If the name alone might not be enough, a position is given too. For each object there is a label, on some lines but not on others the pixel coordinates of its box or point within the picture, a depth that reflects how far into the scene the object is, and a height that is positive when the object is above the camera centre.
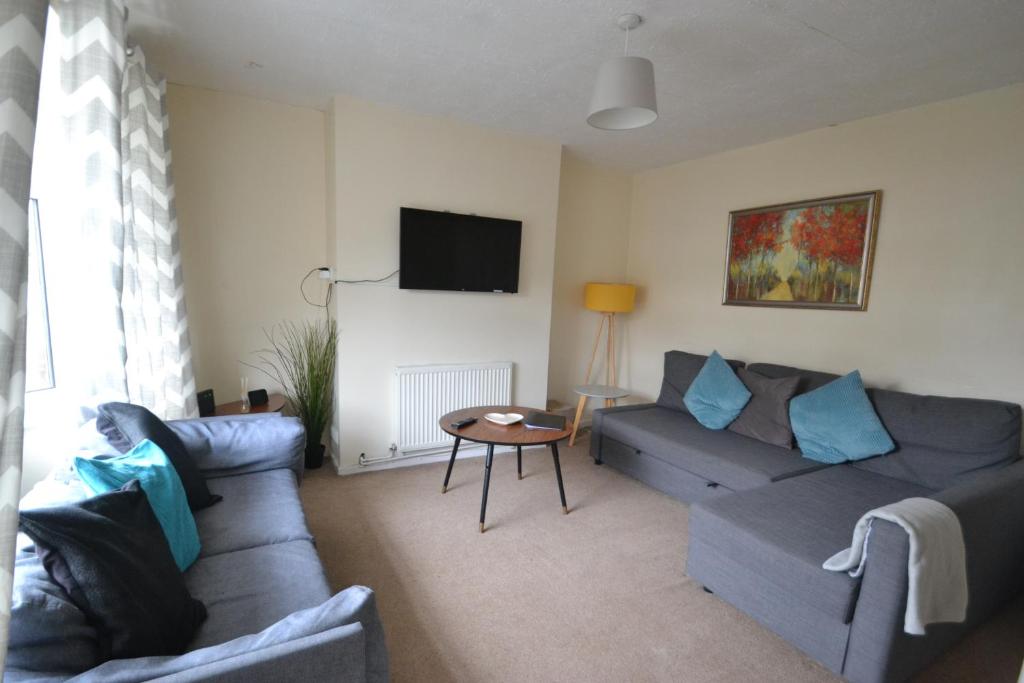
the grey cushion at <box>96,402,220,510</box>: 1.78 -0.62
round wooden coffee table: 2.57 -0.82
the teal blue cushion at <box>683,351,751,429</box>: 3.23 -0.68
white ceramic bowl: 2.88 -0.80
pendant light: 1.86 +0.89
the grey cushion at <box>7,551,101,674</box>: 0.88 -0.72
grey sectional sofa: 1.61 -0.96
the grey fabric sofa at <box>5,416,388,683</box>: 0.91 -0.90
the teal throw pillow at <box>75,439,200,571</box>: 1.40 -0.68
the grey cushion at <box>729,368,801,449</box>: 2.94 -0.73
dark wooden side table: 2.97 -0.82
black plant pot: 3.37 -1.25
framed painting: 2.98 +0.38
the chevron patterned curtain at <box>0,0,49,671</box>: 0.71 +0.10
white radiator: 3.42 -0.81
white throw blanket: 1.50 -0.87
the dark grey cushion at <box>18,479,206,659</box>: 1.01 -0.70
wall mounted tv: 3.29 +0.32
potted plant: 3.26 -0.60
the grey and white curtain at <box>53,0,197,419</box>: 1.79 +0.31
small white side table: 3.86 -0.81
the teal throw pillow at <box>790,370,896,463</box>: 2.56 -0.70
